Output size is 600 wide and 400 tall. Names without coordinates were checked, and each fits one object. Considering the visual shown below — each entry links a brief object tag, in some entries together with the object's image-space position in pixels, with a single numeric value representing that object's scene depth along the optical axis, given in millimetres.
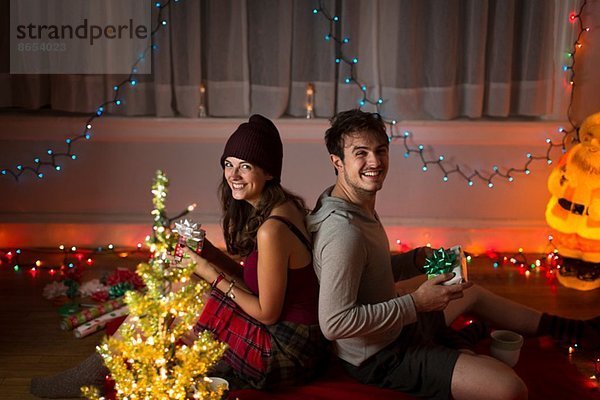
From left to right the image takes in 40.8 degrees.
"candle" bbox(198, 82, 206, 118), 4059
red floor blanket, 2432
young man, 2201
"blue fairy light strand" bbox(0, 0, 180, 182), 3904
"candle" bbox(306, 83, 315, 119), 4023
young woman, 2354
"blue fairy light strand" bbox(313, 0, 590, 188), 3914
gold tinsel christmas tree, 1791
